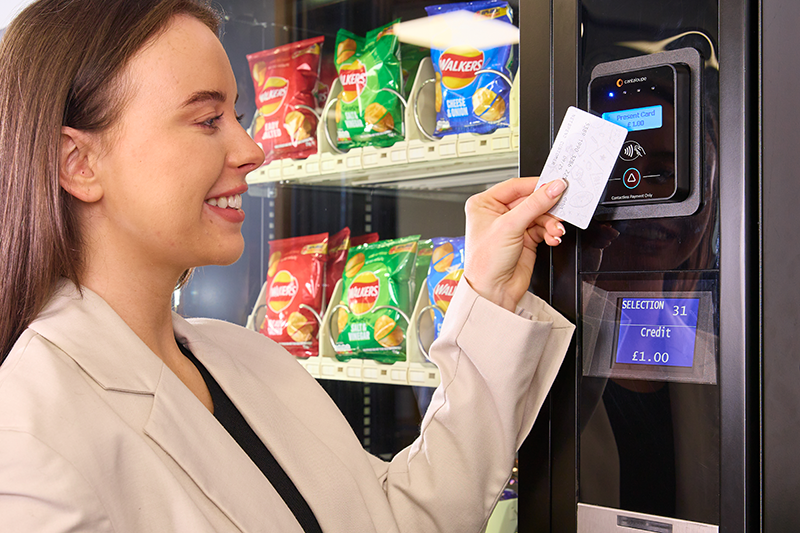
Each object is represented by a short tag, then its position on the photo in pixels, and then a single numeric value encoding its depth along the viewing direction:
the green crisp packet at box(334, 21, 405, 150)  1.59
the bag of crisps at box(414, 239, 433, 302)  1.62
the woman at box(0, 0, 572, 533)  0.76
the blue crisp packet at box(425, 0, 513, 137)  1.38
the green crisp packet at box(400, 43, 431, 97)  1.63
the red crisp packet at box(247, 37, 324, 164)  1.77
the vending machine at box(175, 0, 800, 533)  0.81
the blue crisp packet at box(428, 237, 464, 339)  1.48
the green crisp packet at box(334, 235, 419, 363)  1.60
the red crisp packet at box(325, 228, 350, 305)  1.82
